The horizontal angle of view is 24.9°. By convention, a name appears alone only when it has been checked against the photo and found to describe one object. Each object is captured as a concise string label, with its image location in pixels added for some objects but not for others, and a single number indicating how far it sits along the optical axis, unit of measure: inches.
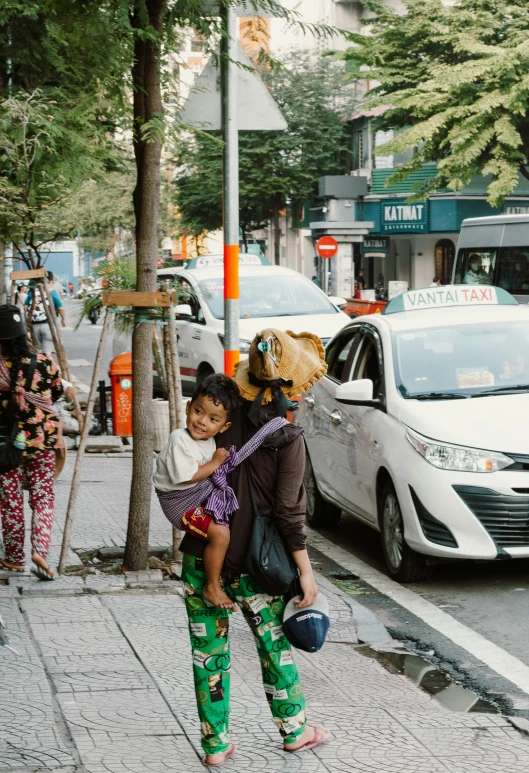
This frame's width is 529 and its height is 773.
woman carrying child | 154.3
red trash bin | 545.0
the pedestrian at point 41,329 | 684.1
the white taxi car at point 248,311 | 568.1
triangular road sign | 315.6
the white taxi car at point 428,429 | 272.7
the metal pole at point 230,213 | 315.9
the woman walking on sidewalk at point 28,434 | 275.3
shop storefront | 1556.3
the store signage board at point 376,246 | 1734.7
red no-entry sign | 1434.1
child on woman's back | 153.4
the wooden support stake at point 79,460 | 284.5
